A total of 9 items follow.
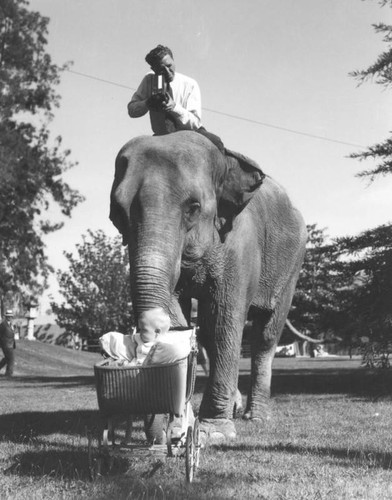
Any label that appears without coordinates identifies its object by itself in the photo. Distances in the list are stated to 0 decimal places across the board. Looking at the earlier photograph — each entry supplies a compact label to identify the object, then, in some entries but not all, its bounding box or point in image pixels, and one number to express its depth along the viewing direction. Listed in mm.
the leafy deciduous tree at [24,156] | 33969
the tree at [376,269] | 13320
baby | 5348
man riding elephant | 7488
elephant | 5793
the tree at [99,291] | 55344
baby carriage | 4887
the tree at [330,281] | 14469
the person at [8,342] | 23188
